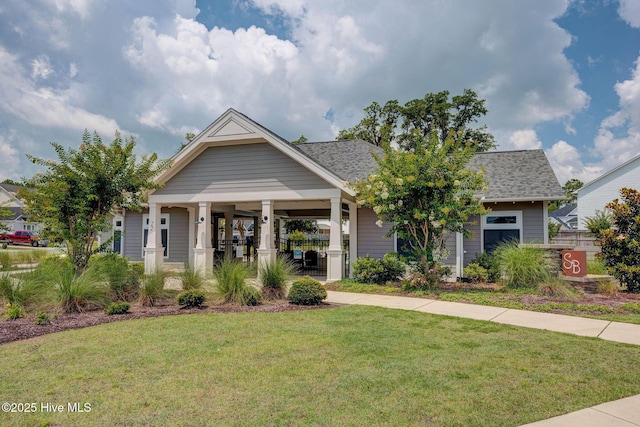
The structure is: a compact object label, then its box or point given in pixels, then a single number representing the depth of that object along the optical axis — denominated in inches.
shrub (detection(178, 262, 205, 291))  339.6
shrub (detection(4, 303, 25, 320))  263.4
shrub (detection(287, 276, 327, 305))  316.8
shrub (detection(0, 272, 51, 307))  291.1
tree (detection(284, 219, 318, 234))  1224.2
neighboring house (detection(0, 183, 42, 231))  1804.9
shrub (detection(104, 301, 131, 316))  281.5
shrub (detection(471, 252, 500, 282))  450.9
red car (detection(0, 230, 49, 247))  1475.1
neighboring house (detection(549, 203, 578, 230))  1565.0
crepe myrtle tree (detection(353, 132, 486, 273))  386.6
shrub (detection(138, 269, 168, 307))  319.0
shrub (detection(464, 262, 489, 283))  454.0
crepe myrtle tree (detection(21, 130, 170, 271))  358.9
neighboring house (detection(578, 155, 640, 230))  1099.9
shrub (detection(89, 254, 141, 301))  330.3
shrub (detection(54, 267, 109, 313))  286.7
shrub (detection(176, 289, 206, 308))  305.3
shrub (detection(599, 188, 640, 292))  380.8
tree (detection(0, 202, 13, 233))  518.7
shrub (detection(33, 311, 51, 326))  248.4
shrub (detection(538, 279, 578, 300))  350.3
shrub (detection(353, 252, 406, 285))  446.0
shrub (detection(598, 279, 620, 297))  369.7
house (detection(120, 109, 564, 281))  472.7
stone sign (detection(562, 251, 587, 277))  418.3
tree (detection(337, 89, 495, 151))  1231.5
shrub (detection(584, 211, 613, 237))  409.4
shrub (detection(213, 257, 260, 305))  317.4
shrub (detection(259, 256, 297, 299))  347.3
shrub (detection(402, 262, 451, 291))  402.3
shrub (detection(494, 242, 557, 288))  390.6
